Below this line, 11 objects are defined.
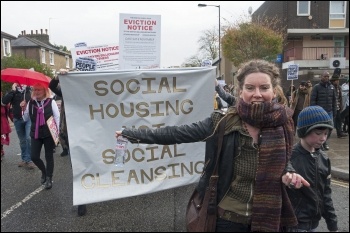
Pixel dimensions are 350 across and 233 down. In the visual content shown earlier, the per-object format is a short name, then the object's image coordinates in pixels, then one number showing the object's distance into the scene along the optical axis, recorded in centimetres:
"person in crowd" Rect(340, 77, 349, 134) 949
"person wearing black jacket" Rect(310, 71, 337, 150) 750
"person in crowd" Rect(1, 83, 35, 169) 436
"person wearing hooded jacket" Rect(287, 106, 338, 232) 227
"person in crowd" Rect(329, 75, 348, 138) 847
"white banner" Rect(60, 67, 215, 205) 346
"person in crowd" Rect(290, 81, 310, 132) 834
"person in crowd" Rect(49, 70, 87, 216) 373
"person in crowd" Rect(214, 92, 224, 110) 1061
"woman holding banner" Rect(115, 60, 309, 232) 187
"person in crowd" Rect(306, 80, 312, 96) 842
